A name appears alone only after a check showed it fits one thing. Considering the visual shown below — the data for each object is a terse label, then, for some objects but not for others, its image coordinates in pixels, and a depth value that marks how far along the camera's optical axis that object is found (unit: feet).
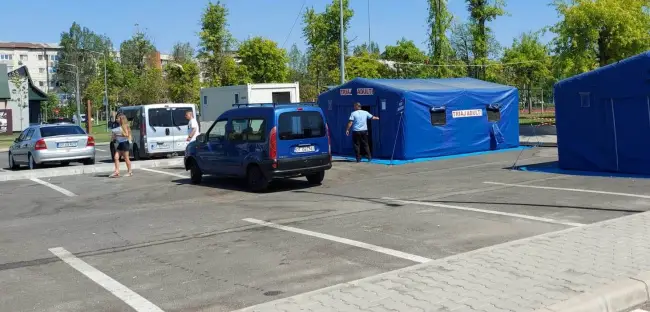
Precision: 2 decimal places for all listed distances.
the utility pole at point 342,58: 91.96
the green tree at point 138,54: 244.42
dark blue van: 41.57
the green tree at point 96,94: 245.86
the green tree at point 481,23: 121.90
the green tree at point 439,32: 118.11
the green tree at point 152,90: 177.47
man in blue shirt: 60.03
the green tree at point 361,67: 155.12
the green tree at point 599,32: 89.97
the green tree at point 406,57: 156.23
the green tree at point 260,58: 158.30
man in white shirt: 54.49
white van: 67.51
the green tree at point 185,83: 166.50
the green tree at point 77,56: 359.87
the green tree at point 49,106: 275.59
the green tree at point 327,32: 128.57
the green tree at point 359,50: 175.22
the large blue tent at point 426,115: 62.59
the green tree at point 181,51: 248.52
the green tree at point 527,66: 177.51
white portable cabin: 87.81
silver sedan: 62.08
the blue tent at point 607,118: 45.37
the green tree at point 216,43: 145.18
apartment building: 420.77
